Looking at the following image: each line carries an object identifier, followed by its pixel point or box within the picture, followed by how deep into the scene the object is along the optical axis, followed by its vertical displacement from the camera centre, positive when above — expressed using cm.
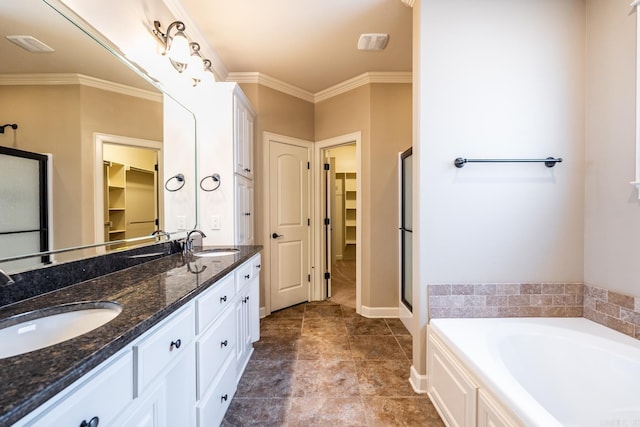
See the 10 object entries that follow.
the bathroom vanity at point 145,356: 50 -38
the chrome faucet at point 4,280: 70 -19
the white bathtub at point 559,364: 115 -73
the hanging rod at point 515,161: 161 +29
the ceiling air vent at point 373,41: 221 +145
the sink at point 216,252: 191 -32
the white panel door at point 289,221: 299 -15
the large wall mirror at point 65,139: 88 +29
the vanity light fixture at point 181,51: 175 +110
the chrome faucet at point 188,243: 191 -25
